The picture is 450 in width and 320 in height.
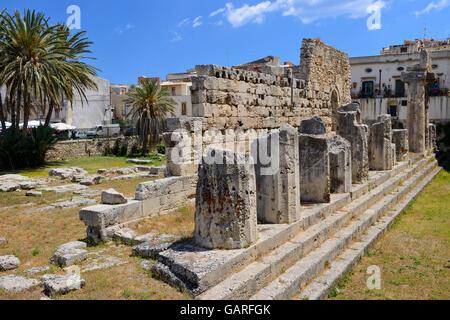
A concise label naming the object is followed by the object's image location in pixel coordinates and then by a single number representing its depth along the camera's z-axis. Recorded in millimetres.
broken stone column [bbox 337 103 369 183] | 9516
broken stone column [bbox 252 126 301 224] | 6059
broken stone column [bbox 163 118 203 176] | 8805
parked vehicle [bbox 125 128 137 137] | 28891
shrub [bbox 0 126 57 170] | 17938
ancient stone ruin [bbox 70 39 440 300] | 4840
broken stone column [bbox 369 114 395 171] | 11609
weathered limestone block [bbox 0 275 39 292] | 5008
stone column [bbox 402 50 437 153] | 18016
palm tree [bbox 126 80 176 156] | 24609
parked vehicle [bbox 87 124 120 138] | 28375
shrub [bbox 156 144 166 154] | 27062
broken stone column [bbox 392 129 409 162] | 14370
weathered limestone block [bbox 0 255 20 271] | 5891
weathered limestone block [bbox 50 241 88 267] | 5846
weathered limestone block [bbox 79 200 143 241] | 6914
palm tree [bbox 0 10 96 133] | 17984
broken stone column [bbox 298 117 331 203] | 7438
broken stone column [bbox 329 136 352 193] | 8281
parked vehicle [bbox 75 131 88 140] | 27884
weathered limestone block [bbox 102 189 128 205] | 7480
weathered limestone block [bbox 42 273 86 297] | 4750
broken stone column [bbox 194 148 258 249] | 4848
